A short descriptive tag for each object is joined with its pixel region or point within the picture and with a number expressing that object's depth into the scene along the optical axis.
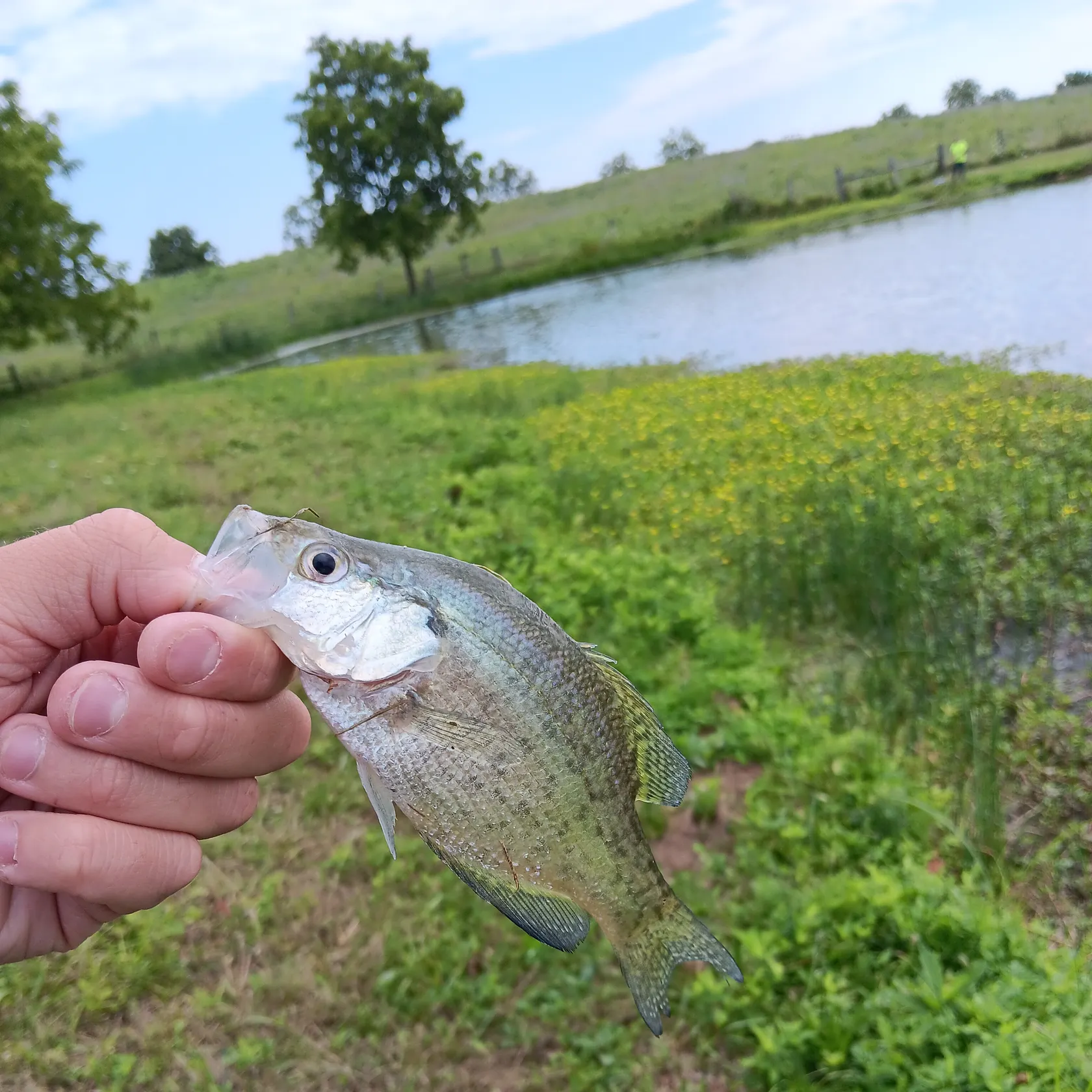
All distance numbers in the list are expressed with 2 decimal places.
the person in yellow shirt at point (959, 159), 29.39
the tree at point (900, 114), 46.59
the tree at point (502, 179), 37.22
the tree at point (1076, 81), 38.25
